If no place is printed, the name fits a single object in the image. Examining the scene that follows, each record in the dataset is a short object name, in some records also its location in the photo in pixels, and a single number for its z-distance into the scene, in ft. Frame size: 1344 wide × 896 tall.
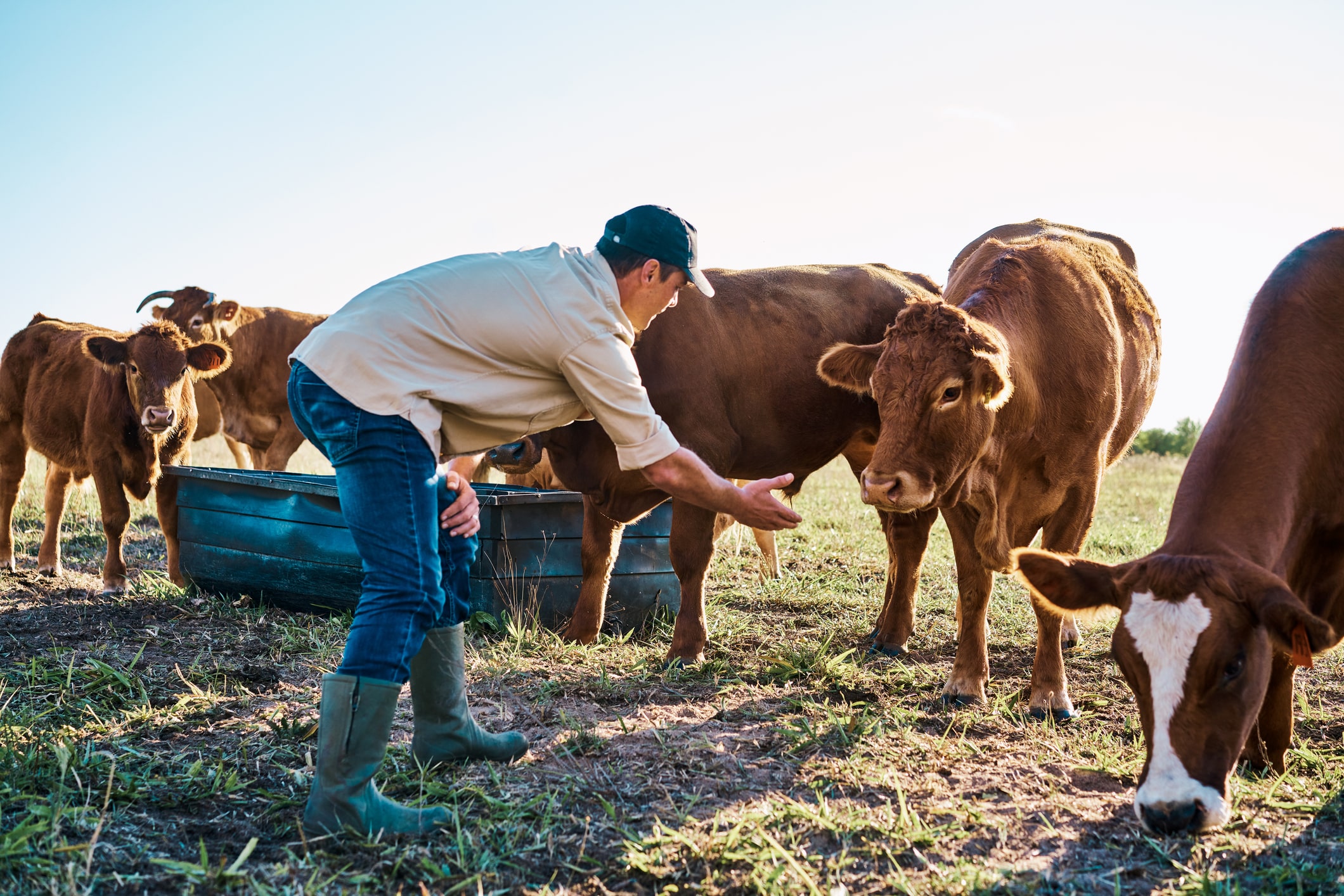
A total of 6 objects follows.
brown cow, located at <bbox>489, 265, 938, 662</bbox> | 17.93
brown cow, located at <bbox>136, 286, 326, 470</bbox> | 37.76
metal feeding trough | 18.21
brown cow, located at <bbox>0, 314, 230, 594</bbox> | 22.84
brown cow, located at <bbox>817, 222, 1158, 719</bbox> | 14.69
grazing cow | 10.02
